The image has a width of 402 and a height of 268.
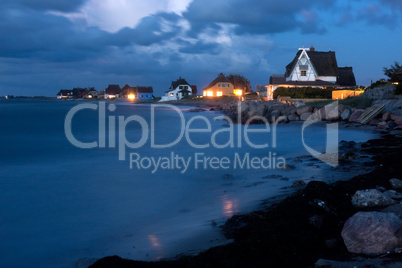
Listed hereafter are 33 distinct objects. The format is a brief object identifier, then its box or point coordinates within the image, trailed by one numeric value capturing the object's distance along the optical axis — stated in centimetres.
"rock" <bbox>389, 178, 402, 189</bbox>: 648
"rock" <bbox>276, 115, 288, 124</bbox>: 2769
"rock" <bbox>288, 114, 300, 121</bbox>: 2770
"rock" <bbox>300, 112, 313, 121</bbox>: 2685
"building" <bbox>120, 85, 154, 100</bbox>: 12256
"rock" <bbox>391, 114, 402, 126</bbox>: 1913
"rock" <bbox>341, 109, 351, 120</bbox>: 2343
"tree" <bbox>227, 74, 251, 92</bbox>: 8399
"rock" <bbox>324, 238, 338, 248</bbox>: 434
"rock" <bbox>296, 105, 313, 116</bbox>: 2788
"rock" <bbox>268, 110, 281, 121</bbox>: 2881
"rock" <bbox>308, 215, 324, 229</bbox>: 489
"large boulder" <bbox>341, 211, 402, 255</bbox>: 392
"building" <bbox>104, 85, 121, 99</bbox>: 14090
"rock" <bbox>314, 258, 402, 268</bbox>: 360
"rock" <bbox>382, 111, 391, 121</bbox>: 2011
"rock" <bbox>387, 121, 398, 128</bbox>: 1870
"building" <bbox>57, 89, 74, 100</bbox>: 18238
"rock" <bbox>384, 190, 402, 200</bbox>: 579
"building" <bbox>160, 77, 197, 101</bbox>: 9544
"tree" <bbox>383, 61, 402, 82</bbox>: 3791
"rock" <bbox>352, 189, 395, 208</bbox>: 550
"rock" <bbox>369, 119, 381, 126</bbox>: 2036
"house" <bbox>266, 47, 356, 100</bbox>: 5309
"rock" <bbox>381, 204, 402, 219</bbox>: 487
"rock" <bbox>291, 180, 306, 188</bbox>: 765
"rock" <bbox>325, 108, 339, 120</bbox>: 2442
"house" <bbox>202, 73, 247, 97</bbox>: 7994
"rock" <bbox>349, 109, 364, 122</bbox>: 2250
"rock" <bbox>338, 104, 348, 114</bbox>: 2457
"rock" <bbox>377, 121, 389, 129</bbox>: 1883
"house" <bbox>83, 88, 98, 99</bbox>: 16625
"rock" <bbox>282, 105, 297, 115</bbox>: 2930
